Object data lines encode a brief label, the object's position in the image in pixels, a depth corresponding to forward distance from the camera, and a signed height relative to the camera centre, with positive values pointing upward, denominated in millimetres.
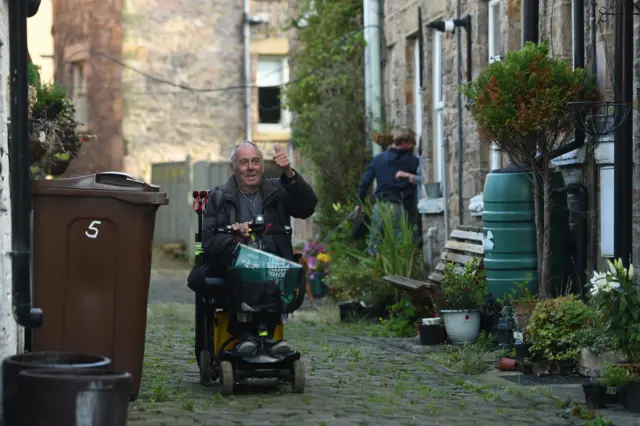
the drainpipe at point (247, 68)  30047 +2348
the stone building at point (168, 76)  28859 +2155
